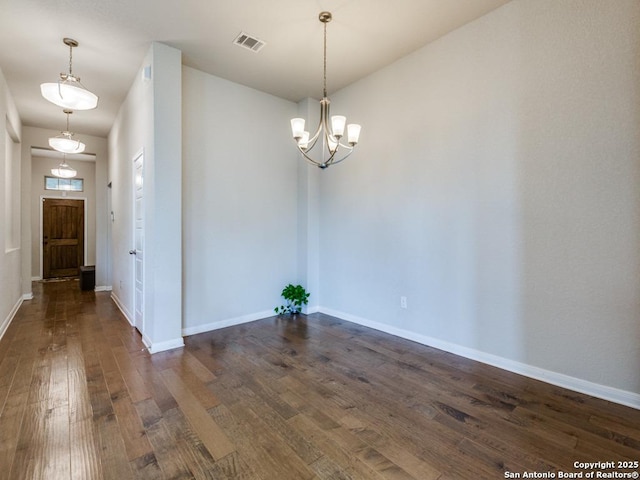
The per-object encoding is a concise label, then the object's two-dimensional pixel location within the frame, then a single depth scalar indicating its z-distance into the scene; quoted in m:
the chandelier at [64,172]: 5.96
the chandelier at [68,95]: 2.62
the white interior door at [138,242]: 3.56
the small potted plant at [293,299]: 4.39
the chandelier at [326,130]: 2.59
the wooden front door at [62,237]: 7.65
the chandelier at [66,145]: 4.04
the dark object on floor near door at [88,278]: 6.32
